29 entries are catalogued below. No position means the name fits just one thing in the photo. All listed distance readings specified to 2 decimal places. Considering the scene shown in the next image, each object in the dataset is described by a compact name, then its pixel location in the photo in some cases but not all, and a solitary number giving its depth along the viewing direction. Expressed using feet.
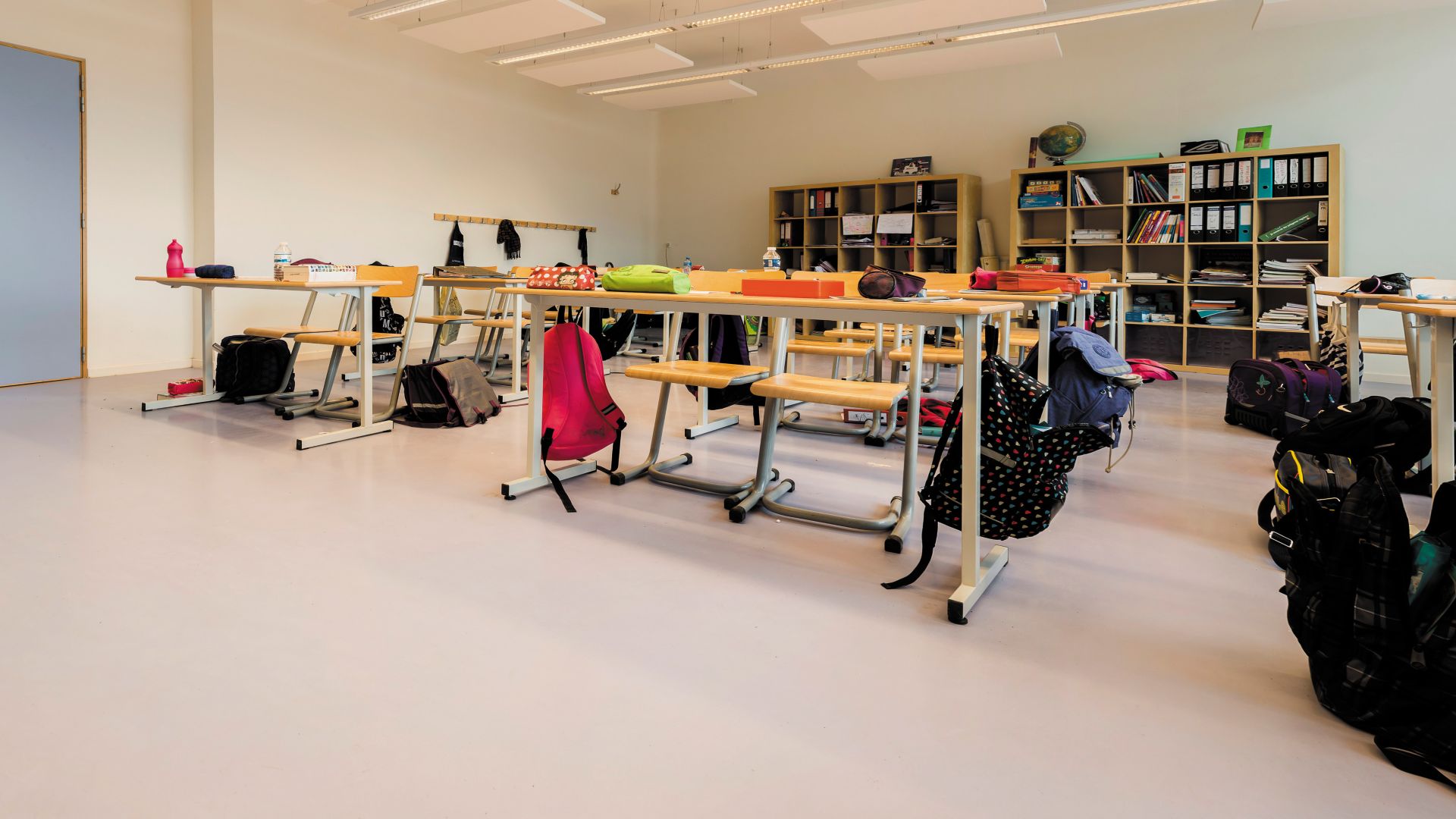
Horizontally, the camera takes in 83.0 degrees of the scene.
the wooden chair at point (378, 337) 13.07
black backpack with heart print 6.23
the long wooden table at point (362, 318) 11.73
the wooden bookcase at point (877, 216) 25.82
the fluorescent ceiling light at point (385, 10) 18.07
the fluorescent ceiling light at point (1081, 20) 17.29
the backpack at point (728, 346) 12.00
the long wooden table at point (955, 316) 6.02
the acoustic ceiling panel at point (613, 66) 20.97
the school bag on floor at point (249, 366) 14.96
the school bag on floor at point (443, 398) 13.57
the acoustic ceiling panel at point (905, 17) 16.61
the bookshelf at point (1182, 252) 20.90
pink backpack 9.35
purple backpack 12.69
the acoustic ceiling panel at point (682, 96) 24.32
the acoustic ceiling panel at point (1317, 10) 17.29
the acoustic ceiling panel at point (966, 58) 19.65
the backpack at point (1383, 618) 4.32
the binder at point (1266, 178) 20.58
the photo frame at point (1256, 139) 21.15
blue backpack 10.36
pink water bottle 13.98
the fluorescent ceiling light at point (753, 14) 17.79
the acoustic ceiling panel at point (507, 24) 17.40
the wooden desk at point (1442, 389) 5.91
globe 23.45
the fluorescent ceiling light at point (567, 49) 20.12
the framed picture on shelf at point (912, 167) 26.71
